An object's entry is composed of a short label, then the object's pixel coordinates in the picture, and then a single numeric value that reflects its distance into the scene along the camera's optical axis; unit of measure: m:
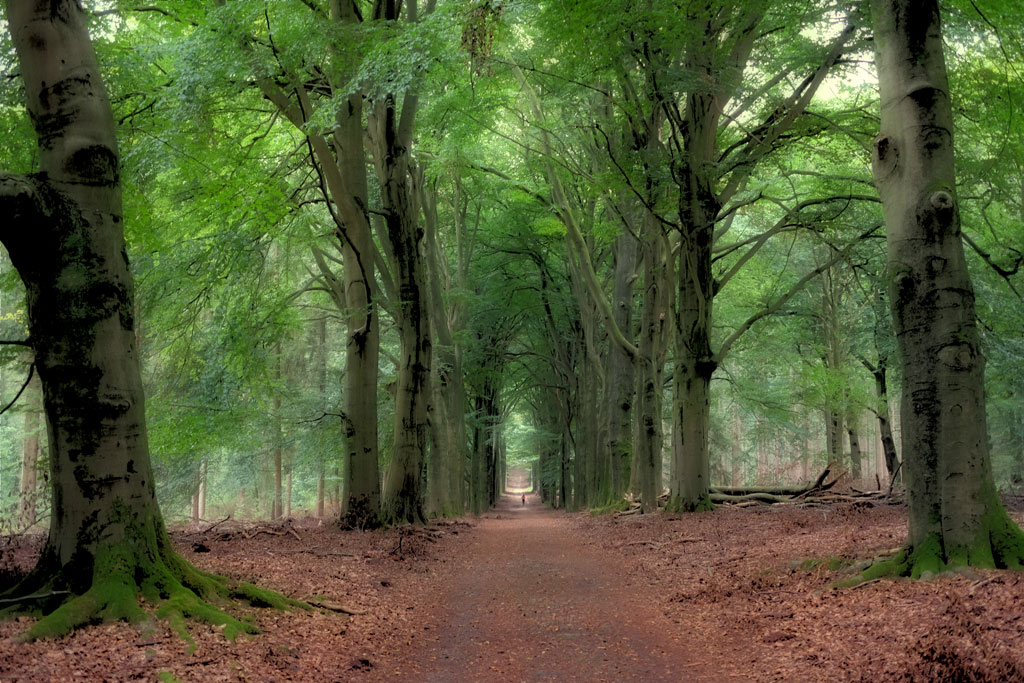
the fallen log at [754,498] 16.57
